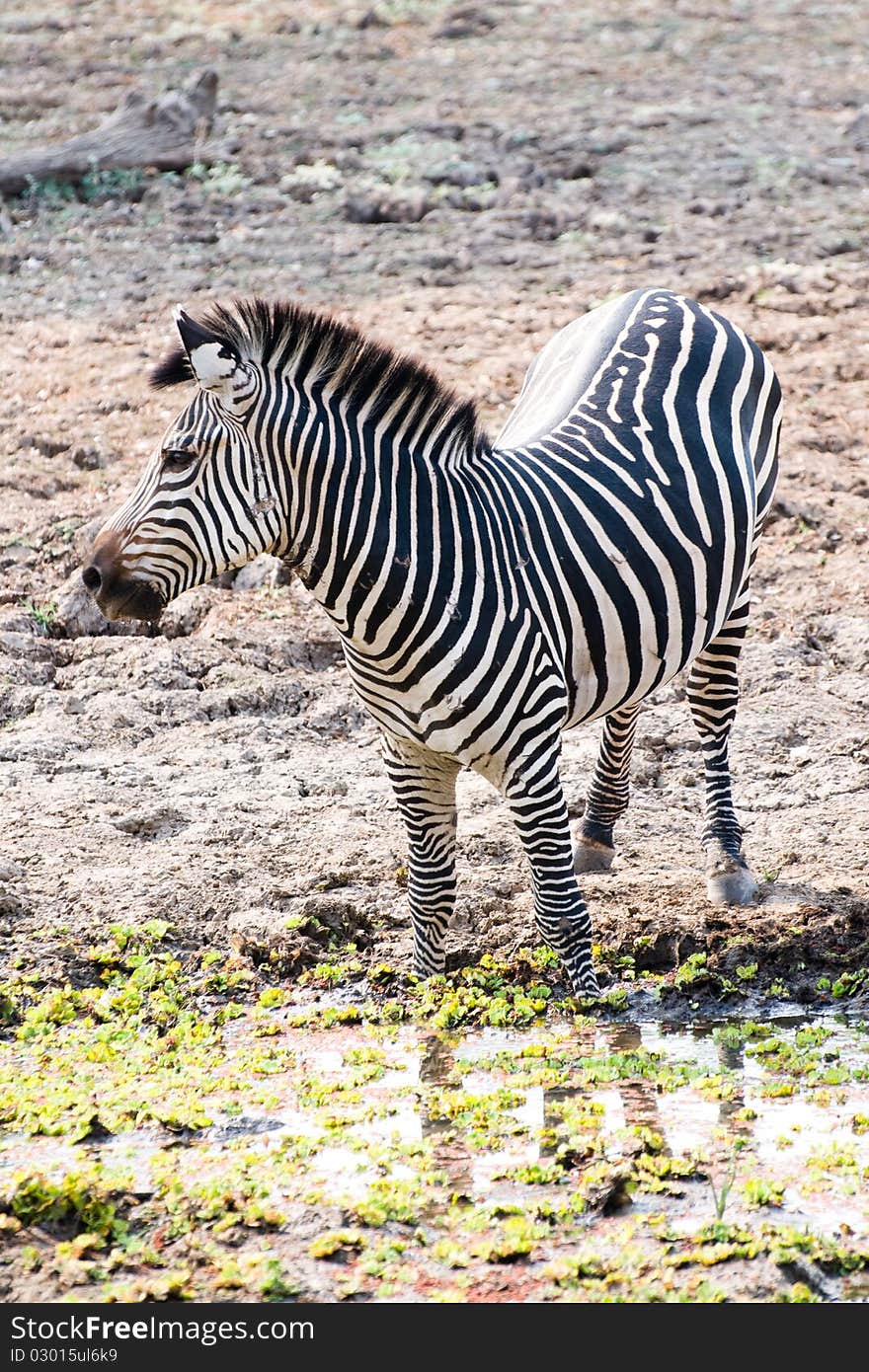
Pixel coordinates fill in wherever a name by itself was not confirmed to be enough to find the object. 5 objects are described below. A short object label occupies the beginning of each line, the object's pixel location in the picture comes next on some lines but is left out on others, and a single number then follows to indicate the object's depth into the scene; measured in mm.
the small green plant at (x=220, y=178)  29594
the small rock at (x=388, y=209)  28062
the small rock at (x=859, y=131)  32000
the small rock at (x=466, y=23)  38844
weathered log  29094
